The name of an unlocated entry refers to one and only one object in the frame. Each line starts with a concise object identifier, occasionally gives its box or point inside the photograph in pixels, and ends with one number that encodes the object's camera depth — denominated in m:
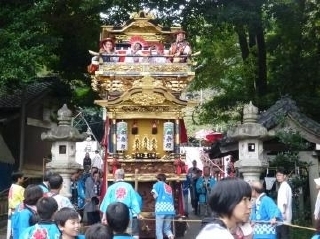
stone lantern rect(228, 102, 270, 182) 13.68
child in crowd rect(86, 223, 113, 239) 4.75
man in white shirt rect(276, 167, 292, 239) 10.44
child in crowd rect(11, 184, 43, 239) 6.69
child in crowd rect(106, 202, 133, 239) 5.21
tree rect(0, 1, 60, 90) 14.74
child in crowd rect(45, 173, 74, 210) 7.66
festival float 15.54
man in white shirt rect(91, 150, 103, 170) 22.21
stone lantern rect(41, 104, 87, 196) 14.72
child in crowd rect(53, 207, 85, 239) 5.30
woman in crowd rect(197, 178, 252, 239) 3.47
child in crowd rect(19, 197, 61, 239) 5.72
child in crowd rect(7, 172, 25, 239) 9.82
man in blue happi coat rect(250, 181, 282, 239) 8.81
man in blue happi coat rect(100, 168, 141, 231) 9.74
